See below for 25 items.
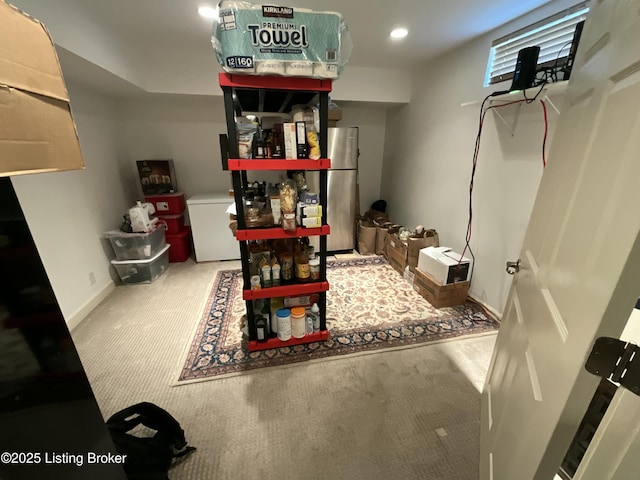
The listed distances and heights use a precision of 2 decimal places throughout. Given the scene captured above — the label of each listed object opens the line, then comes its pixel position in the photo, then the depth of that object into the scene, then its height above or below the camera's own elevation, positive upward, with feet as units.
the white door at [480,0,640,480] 1.56 -0.67
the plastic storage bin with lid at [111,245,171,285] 8.85 -3.84
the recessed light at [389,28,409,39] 7.10 +3.42
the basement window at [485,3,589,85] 5.27 +2.67
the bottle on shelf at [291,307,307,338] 6.07 -3.79
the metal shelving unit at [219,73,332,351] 4.48 -0.12
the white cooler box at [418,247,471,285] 7.65 -3.13
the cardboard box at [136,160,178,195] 10.02 -0.74
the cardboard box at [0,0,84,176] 1.57 +0.35
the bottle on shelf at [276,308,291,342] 6.02 -3.78
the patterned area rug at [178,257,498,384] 5.93 -4.44
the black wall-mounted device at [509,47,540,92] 5.31 +1.86
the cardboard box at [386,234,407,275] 9.71 -3.63
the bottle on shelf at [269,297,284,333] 6.18 -3.47
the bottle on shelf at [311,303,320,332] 6.31 -3.81
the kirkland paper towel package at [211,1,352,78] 3.86 +1.79
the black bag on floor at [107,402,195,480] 3.57 -4.08
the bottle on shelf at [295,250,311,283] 5.83 -2.43
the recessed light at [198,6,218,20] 6.11 +3.42
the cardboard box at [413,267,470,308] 7.73 -3.95
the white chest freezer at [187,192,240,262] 10.23 -2.81
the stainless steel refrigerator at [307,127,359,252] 10.59 -1.14
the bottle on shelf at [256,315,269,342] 6.07 -3.90
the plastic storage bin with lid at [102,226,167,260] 8.64 -2.89
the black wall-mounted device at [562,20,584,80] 4.64 +1.97
